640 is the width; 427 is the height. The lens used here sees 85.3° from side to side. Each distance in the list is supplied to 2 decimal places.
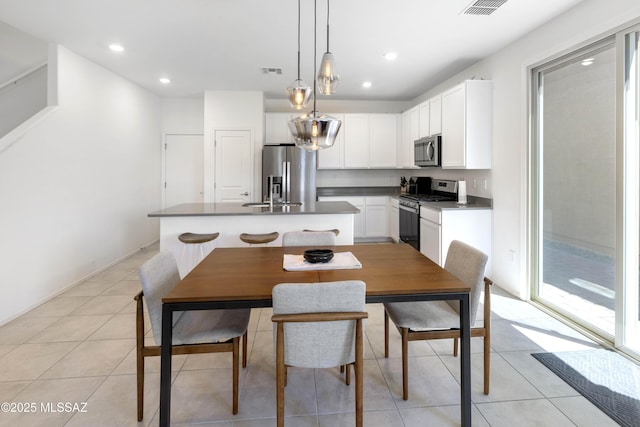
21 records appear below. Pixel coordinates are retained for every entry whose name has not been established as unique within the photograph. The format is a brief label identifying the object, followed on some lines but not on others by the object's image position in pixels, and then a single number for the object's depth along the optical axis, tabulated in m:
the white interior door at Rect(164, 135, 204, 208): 6.27
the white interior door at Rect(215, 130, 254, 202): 5.75
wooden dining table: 1.52
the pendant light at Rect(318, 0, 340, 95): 2.09
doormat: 1.81
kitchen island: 3.51
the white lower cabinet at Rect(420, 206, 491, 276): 3.95
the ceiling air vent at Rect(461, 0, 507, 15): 2.73
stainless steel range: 4.72
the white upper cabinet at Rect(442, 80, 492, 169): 3.93
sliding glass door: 2.41
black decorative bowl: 2.01
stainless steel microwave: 4.61
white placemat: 1.93
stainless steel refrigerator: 5.50
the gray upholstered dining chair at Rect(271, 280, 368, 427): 1.42
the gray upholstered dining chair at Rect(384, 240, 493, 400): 1.82
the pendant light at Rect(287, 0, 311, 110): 2.23
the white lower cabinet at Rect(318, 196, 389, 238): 6.01
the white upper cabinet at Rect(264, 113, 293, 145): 5.96
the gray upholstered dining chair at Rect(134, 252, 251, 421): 1.67
